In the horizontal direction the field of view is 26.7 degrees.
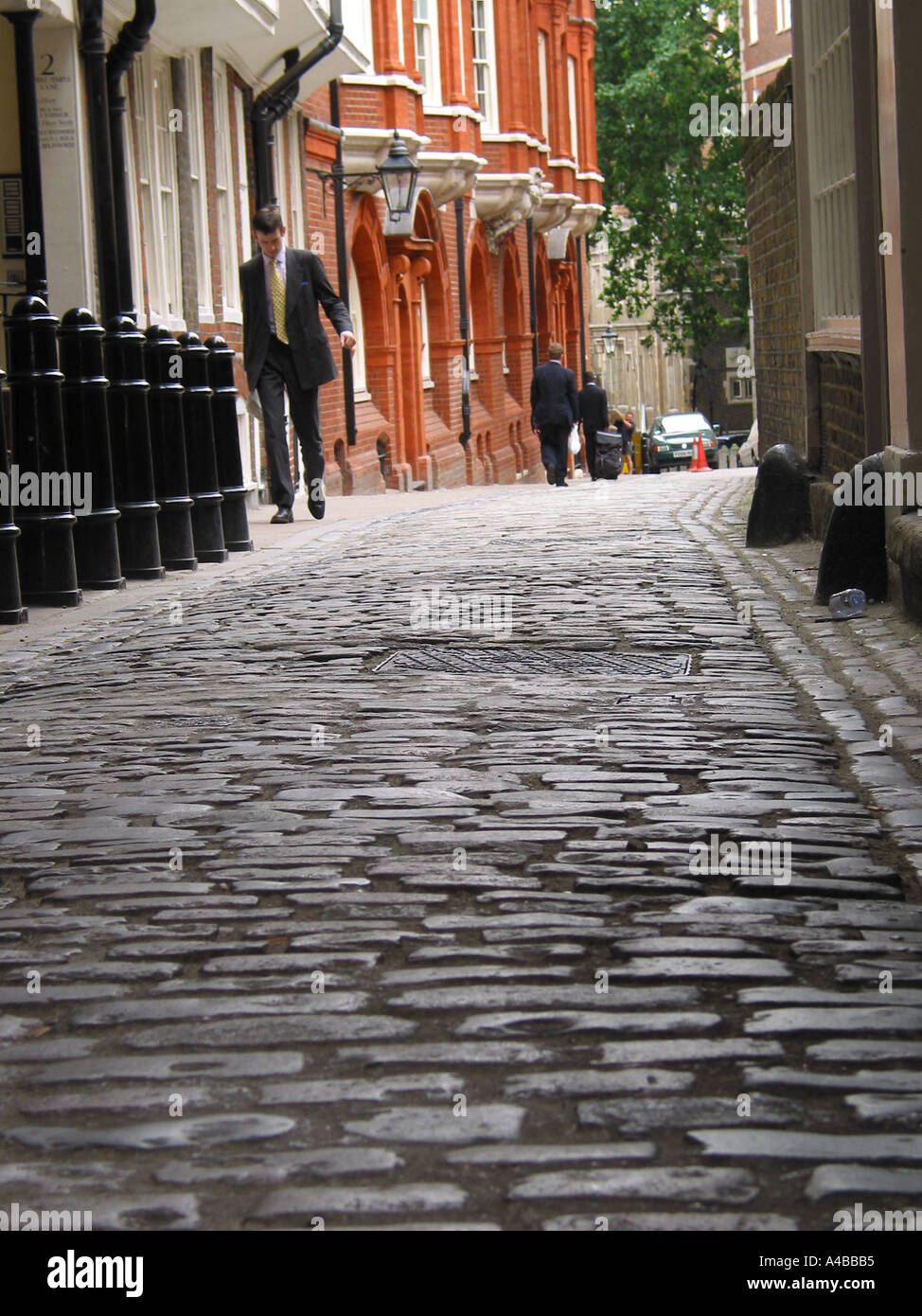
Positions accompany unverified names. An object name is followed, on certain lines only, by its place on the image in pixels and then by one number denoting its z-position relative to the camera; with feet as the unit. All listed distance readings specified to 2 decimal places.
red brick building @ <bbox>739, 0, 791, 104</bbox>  148.66
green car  175.52
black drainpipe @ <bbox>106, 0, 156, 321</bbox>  47.47
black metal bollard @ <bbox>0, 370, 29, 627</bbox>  29.53
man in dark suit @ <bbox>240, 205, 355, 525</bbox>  47.21
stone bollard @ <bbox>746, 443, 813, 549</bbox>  38.60
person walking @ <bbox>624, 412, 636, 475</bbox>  124.75
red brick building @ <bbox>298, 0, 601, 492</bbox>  84.43
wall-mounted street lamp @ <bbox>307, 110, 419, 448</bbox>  75.46
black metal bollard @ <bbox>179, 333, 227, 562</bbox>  39.40
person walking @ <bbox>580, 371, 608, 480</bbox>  88.28
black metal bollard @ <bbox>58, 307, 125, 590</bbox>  33.22
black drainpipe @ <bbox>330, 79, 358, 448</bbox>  78.64
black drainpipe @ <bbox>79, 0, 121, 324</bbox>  46.21
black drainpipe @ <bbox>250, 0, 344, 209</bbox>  67.00
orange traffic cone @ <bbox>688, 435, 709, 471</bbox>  154.01
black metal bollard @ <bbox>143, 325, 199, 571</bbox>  37.35
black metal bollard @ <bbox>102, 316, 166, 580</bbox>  35.45
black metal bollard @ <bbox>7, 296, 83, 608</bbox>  31.37
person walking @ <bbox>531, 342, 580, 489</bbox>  79.97
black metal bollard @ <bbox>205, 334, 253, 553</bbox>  41.50
